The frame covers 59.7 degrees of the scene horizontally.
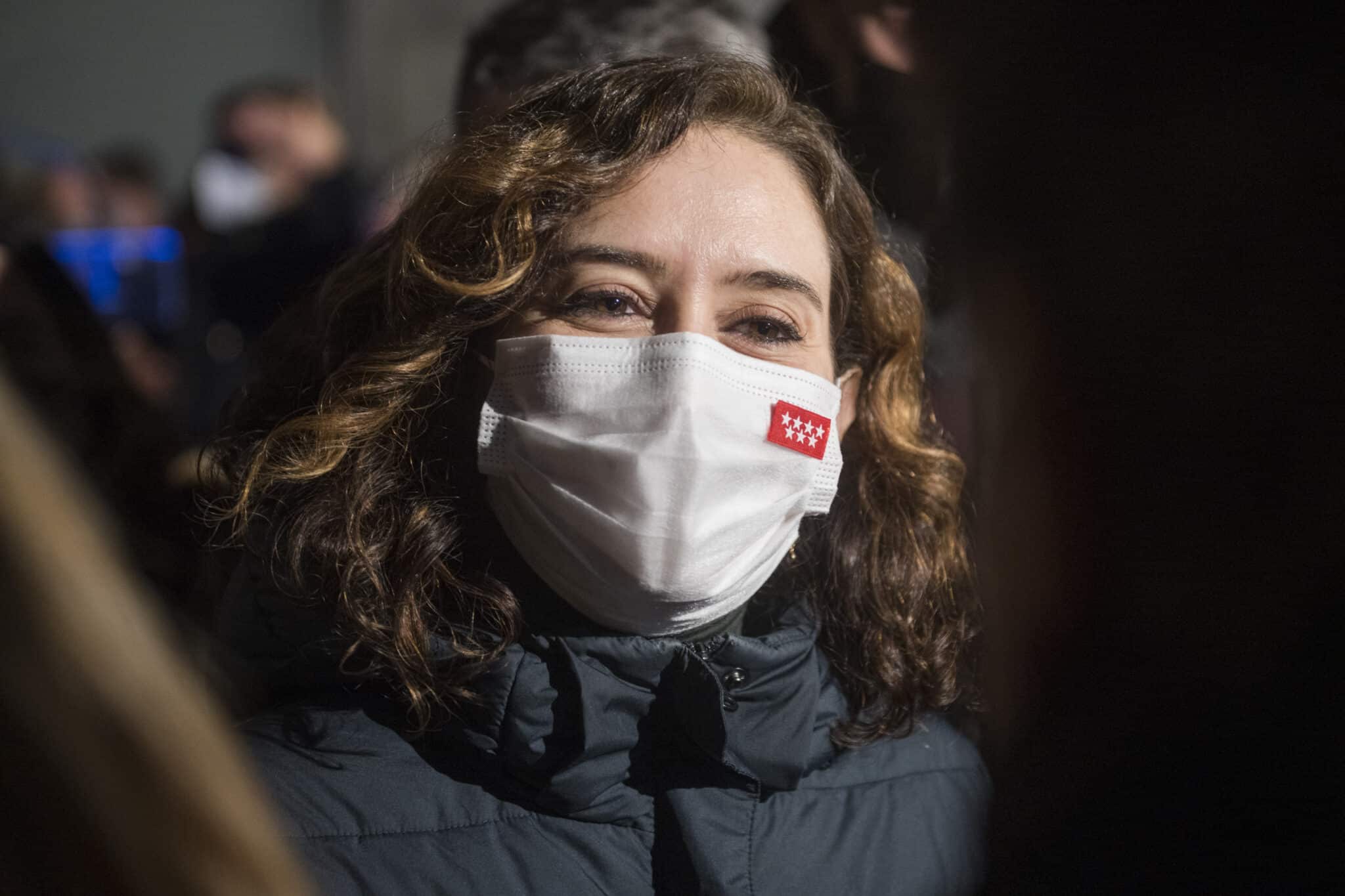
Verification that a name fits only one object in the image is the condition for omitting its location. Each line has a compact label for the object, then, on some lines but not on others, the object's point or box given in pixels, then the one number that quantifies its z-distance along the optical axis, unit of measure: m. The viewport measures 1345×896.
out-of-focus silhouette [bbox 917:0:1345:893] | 0.66
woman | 1.74
